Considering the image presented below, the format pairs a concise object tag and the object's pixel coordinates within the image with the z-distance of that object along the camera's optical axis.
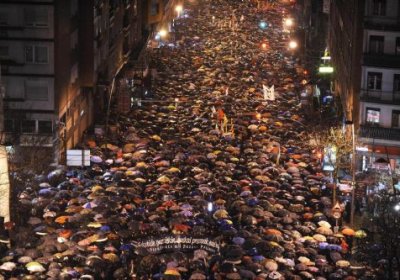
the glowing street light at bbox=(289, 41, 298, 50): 118.53
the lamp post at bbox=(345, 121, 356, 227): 63.12
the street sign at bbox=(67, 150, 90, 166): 70.69
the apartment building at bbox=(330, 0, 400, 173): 75.12
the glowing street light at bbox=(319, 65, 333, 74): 91.75
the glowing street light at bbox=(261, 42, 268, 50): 128.25
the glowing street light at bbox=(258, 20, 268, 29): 146.90
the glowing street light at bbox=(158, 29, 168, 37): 123.89
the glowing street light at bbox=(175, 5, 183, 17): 152.25
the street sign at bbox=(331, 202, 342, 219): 61.09
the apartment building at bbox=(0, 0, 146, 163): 75.62
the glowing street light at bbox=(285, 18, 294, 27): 142.14
